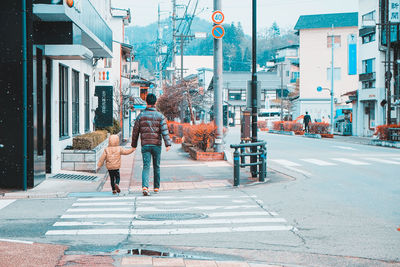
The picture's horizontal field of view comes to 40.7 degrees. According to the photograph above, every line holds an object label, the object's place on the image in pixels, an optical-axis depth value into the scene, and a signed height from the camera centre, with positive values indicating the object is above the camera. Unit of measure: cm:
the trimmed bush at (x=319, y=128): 4419 -118
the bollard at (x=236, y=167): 1245 -125
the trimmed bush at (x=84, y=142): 1526 -80
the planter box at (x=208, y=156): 1947 -153
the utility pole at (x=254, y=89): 1405 +66
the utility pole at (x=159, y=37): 5971 +889
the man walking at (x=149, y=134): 1098 -41
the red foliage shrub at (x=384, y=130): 3123 -97
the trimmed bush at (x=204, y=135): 2012 -80
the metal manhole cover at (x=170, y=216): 846 -164
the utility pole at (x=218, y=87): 1945 +97
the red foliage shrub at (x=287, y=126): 5076 -122
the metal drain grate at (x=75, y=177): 1374 -163
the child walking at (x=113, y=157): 1130 -90
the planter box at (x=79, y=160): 1521 -131
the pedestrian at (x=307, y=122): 4644 -73
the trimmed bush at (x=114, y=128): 2725 -77
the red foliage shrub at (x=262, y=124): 7241 -140
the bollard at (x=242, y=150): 1316 -90
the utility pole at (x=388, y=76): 3466 +261
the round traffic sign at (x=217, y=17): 1858 +334
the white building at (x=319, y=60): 7050 +700
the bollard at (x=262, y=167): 1323 -132
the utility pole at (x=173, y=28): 4556 +764
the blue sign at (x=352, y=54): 4769 +529
